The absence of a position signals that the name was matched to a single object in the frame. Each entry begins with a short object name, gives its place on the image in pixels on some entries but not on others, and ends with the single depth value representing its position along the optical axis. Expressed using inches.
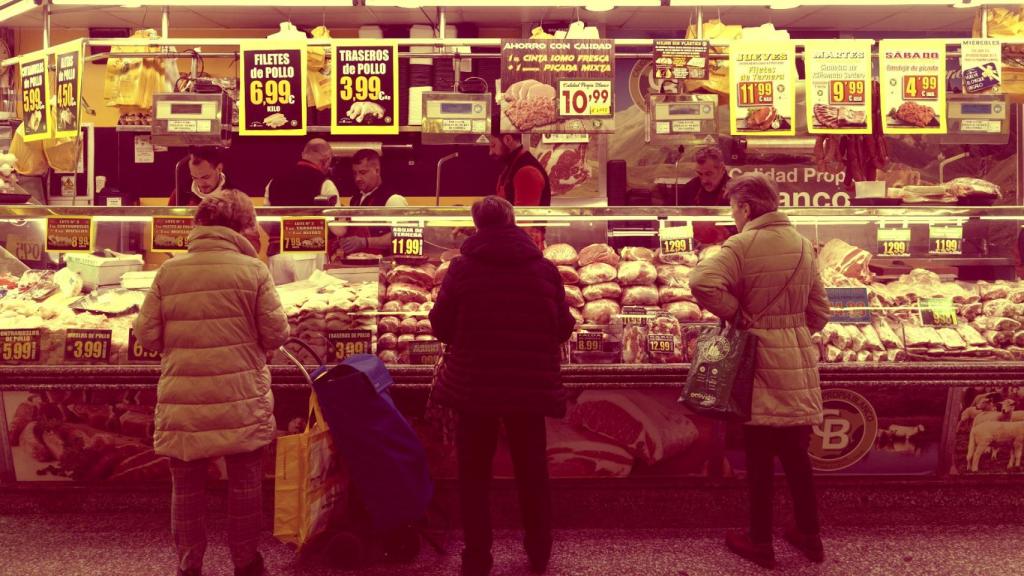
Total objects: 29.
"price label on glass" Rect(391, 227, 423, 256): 175.6
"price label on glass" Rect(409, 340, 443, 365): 167.0
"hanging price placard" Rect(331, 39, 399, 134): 178.2
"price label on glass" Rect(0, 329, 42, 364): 167.9
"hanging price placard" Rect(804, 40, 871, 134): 180.5
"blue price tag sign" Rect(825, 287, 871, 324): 172.7
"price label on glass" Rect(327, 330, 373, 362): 168.2
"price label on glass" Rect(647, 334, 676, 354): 167.6
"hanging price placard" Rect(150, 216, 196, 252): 173.5
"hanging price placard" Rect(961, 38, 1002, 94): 182.7
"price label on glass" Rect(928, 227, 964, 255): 177.8
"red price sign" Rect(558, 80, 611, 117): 180.5
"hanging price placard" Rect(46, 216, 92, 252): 175.5
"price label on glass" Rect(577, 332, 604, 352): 167.9
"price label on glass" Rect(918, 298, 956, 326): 172.9
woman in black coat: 140.3
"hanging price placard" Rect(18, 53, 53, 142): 189.0
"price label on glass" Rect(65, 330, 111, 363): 168.4
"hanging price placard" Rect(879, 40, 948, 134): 180.2
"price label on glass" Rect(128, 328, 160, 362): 167.5
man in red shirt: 231.0
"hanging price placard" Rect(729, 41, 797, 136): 180.5
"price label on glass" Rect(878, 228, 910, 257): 178.4
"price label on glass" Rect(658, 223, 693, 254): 176.9
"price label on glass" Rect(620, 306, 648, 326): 170.2
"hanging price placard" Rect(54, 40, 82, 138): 180.9
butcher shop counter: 164.7
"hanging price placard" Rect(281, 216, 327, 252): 173.2
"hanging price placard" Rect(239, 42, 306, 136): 179.8
